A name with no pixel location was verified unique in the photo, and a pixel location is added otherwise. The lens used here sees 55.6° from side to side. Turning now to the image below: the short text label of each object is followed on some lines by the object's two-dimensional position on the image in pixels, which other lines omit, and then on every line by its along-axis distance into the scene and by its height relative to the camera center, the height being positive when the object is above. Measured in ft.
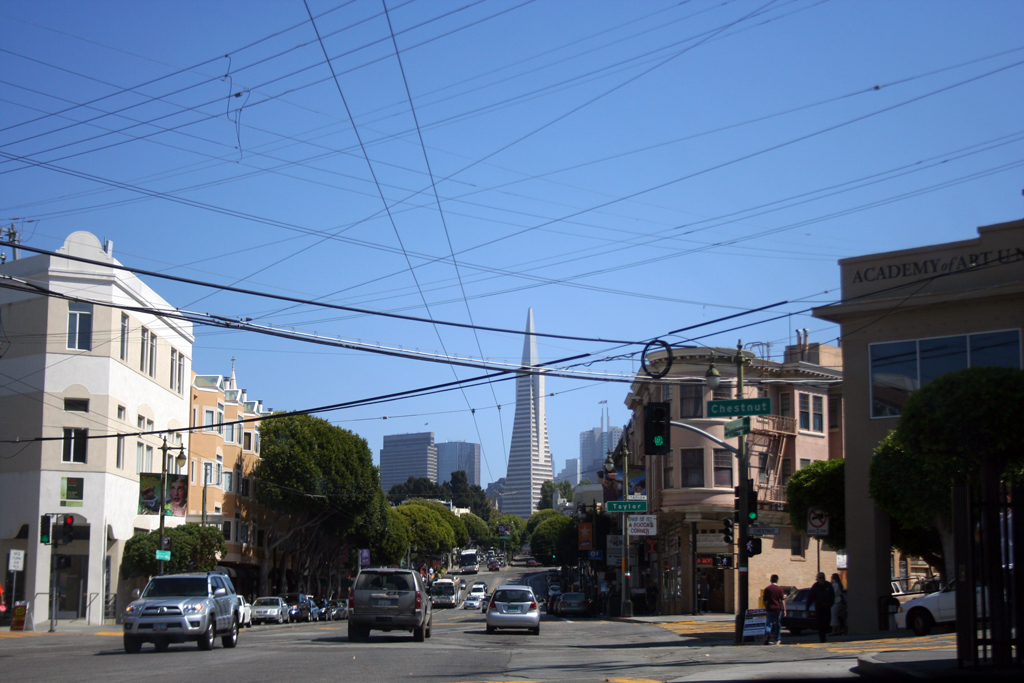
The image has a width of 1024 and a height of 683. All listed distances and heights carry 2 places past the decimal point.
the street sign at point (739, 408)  75.66 +4.60
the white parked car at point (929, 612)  75.66 -11.35
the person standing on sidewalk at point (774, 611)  75.66 -11.17
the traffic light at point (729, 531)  89.40 -6.03
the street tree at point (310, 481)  205.57 -3.71
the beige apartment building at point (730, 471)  156.04 -0.70
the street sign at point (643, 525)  144.87 -8.79
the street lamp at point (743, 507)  78.69 -3.29
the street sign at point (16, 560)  110.01 -11.25
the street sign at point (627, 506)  131.23 -5.46
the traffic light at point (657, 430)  72.38 +2.67
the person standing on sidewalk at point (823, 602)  77.97 -10.91
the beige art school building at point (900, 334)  85.35 +12.18
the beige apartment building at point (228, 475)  189.88 -2.46
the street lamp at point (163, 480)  144.05 -2.63
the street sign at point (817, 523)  96.48 -5.53
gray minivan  76.95 -10.93
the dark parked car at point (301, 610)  176.76 -26.49
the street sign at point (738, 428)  78.21 +3.12
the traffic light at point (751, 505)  80.02 -3.17
